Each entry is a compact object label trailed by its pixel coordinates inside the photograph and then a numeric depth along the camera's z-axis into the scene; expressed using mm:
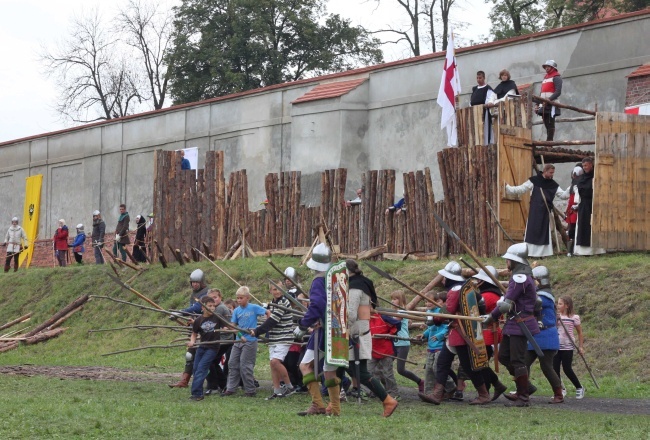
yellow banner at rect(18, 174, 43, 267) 41375
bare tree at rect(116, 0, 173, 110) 56125
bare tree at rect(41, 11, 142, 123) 57594
